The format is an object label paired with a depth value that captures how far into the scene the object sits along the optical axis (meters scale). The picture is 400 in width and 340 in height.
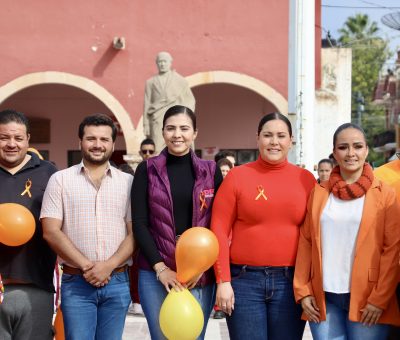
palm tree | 45.72
